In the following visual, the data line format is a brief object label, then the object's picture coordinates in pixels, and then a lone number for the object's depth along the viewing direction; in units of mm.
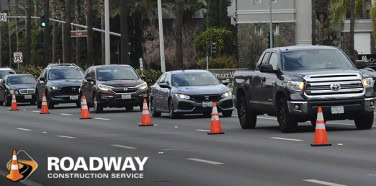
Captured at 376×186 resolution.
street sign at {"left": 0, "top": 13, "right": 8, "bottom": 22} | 83812
